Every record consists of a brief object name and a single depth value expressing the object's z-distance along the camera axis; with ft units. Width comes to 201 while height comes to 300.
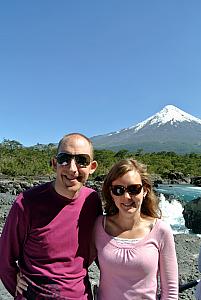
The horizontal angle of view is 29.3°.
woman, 5.53
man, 5.49
